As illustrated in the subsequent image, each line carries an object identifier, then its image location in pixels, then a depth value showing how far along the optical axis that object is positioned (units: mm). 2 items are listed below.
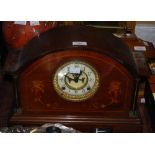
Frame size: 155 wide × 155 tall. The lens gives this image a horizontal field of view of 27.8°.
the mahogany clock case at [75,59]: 1319
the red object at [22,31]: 1842
